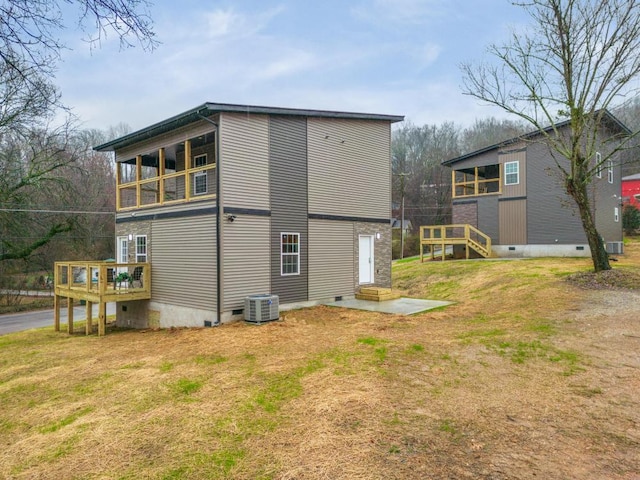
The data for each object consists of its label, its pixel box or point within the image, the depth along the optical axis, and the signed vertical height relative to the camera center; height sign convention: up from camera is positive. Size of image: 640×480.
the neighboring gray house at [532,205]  20.02 +2.10
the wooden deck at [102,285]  12.02 -1.17
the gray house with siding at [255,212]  11.18 +1.13
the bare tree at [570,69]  12.06 +5.64
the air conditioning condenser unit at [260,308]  10.76 -1.65
